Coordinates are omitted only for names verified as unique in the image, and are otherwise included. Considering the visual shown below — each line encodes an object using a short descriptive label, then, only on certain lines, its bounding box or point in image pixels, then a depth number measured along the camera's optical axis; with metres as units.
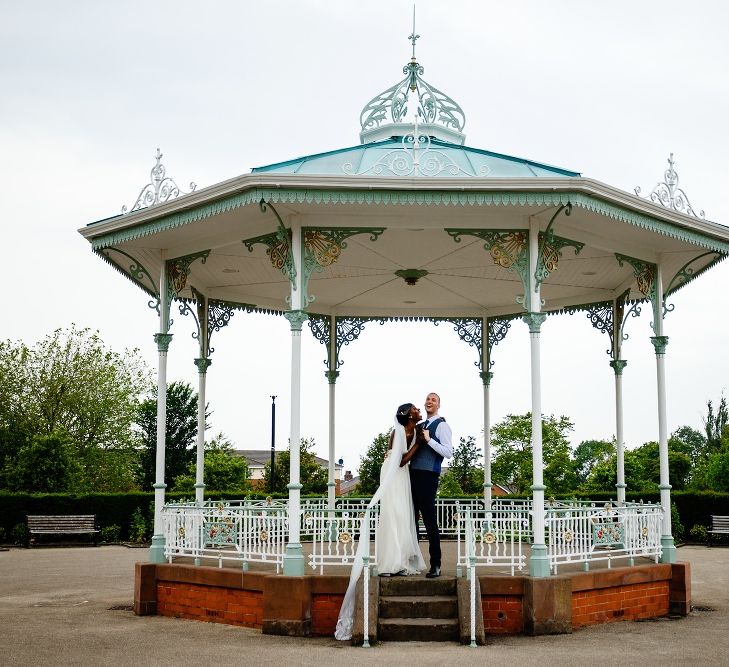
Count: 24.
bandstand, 9.30
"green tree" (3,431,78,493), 26.95
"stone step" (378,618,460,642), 8.49
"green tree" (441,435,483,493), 36.25
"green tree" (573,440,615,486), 79.50
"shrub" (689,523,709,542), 23.89
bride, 9.28
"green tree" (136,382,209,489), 43.00
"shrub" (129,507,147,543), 24.59
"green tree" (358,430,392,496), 29.45
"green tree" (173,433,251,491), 38.75
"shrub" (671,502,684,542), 23.67
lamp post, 34.97
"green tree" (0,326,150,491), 33.50
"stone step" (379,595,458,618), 8.77
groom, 9.26
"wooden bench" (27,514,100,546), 23.41
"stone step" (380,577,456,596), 9.00
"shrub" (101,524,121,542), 24.48
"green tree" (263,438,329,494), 36.66
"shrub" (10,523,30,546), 23.77
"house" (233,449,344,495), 98.79
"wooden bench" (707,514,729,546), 22.66
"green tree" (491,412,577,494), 37.53
